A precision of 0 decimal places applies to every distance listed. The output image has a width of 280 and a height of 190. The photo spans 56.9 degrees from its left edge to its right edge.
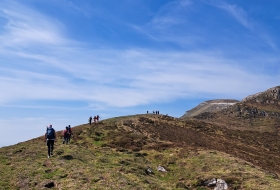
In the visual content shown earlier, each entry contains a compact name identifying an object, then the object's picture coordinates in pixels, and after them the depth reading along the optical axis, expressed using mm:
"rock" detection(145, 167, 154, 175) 26622
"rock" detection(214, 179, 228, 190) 23388
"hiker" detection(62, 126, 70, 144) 35606
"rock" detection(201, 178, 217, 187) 24425
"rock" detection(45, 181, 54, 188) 18236
